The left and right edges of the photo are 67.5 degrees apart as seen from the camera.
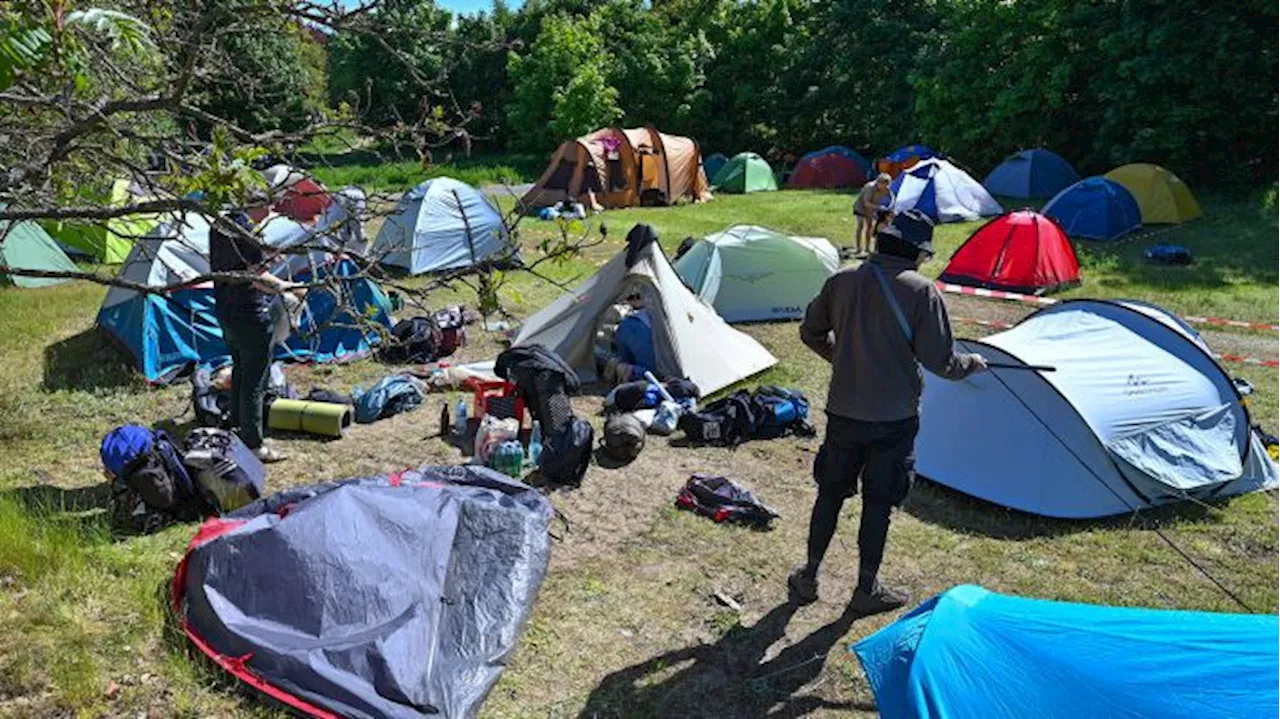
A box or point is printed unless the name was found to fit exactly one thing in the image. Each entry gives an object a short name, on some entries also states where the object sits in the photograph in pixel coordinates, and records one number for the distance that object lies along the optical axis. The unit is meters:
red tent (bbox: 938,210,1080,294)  12.45
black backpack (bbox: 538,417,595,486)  6.45
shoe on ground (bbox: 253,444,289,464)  6.76
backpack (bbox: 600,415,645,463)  6.83
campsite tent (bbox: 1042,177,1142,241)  16.09
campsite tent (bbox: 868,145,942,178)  21.73
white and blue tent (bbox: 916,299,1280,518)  5.93
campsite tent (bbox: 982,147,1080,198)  21.34
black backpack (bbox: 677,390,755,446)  7.28
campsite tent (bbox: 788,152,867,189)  24.98
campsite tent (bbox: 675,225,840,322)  10.98
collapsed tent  3.93
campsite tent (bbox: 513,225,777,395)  8.39
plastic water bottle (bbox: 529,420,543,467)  6.79
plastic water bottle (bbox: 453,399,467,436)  7.46
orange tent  20.84
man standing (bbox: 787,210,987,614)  4.34
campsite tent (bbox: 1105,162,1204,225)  16.97
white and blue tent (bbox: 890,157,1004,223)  18.28
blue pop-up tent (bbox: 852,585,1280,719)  2.83
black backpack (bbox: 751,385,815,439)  7.47
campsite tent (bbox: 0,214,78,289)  12.14
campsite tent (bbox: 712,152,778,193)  24.30
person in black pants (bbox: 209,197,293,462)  6.08
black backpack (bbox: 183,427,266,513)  5.67
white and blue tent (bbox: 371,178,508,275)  13.24
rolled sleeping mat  7.30
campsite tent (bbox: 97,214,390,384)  8.56
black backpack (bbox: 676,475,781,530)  5.93
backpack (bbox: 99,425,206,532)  5.56
